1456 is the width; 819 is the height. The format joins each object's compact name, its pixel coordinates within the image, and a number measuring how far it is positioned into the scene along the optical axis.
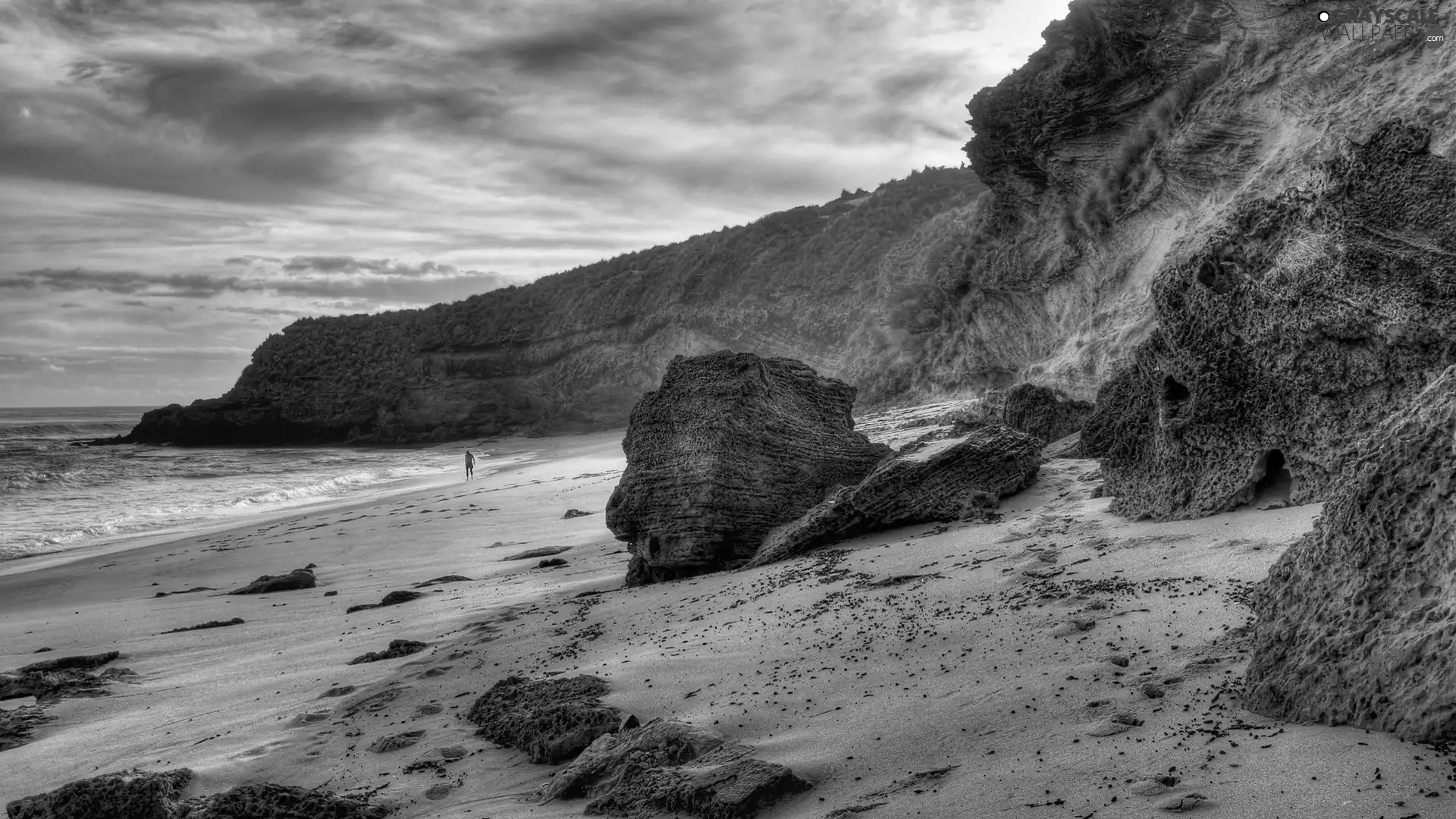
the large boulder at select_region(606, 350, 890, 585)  8.51
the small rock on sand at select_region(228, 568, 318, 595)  10.66
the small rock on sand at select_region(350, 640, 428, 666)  6.73
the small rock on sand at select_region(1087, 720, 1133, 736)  3.39
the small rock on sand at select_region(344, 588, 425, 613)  9.00
